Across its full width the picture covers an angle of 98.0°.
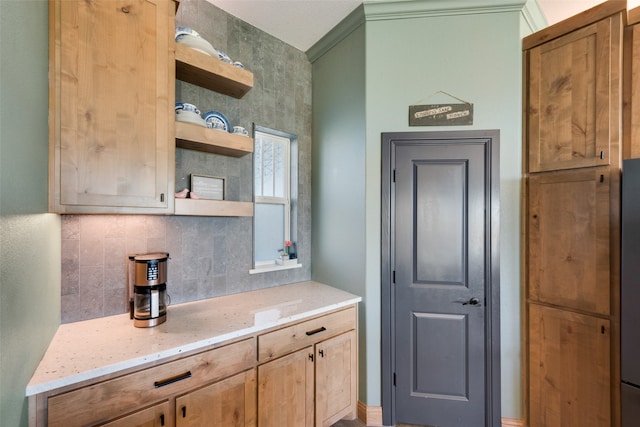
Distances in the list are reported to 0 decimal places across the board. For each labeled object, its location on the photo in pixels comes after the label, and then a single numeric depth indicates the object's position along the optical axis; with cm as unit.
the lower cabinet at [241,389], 112
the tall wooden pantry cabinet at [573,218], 166
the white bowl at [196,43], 170
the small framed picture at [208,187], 198
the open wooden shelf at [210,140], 165
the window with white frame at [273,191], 246
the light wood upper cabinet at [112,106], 125
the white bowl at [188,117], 168
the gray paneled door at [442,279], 198
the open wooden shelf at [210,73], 165
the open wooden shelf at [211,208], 164
